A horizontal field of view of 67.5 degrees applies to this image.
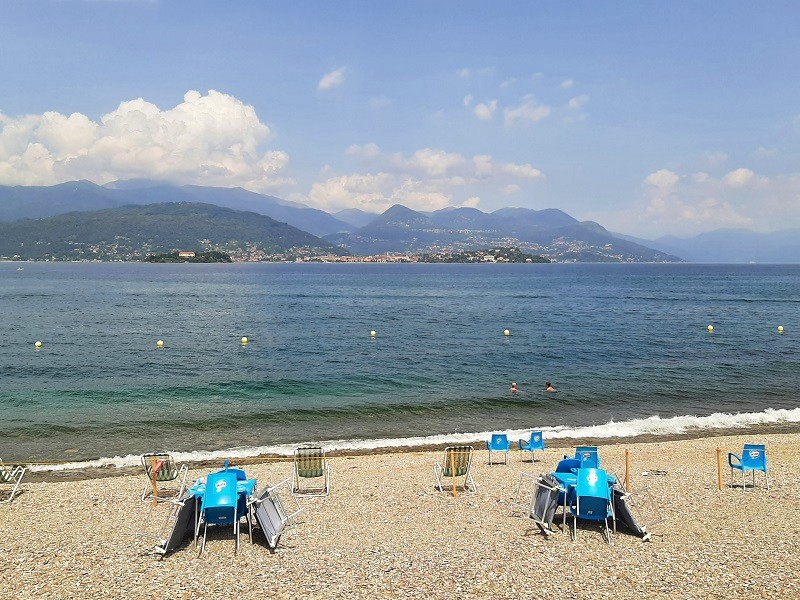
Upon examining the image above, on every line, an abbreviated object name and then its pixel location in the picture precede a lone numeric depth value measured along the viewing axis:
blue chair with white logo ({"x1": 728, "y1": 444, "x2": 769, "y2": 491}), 14.73
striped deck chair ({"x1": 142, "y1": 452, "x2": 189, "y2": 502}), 14.84
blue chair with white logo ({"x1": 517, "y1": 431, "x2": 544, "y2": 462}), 18.05
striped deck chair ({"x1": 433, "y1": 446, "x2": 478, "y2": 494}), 14.71
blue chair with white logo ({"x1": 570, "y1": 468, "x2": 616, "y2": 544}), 11.24
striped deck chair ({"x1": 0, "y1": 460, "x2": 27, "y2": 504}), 14.65
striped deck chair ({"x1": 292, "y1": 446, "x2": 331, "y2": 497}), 14.95
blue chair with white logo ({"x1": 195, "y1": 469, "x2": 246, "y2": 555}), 10.80
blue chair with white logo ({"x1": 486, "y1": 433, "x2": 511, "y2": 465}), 17.69
